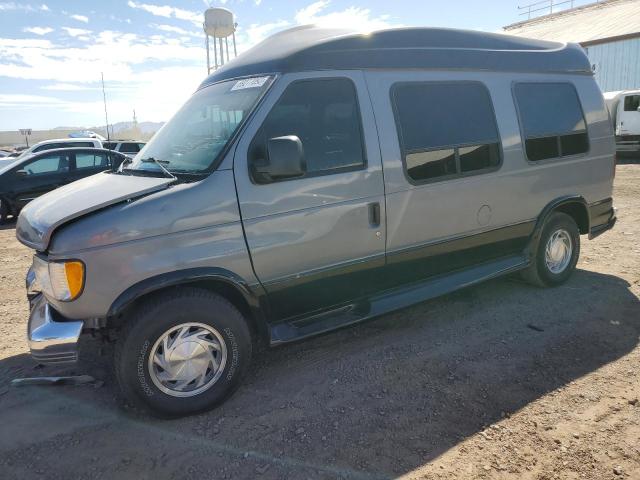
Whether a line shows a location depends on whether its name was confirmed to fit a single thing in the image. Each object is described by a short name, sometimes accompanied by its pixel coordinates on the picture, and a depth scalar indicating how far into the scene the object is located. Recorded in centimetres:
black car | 1054
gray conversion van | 293
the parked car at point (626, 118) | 1759
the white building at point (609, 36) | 2498
